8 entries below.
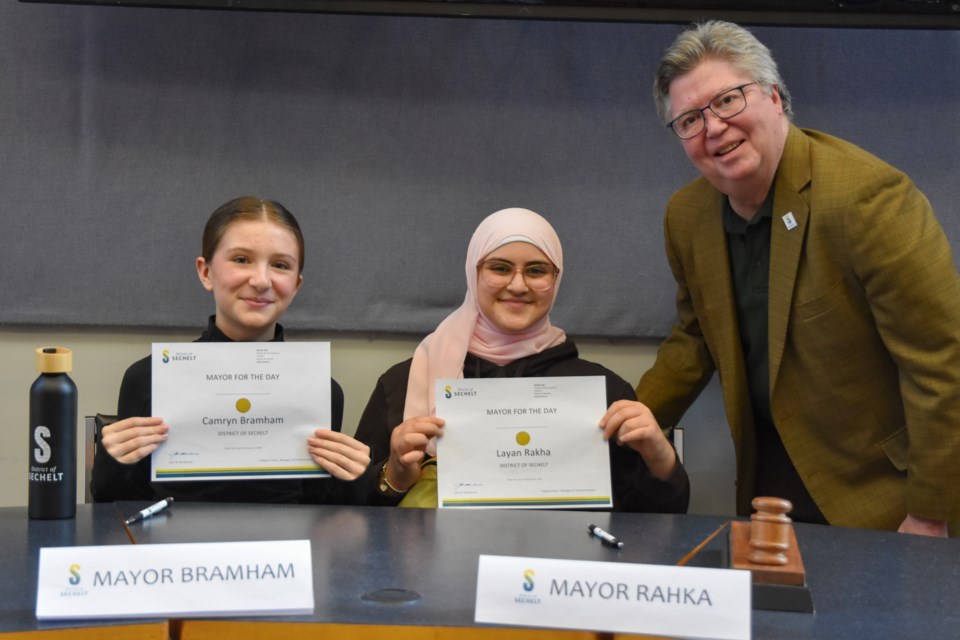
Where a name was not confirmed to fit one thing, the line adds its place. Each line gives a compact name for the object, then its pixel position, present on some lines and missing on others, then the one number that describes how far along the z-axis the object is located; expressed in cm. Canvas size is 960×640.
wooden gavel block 146
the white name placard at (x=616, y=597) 130
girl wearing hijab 241
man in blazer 238
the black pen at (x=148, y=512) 191
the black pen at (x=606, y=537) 181
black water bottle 185
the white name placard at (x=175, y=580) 133
